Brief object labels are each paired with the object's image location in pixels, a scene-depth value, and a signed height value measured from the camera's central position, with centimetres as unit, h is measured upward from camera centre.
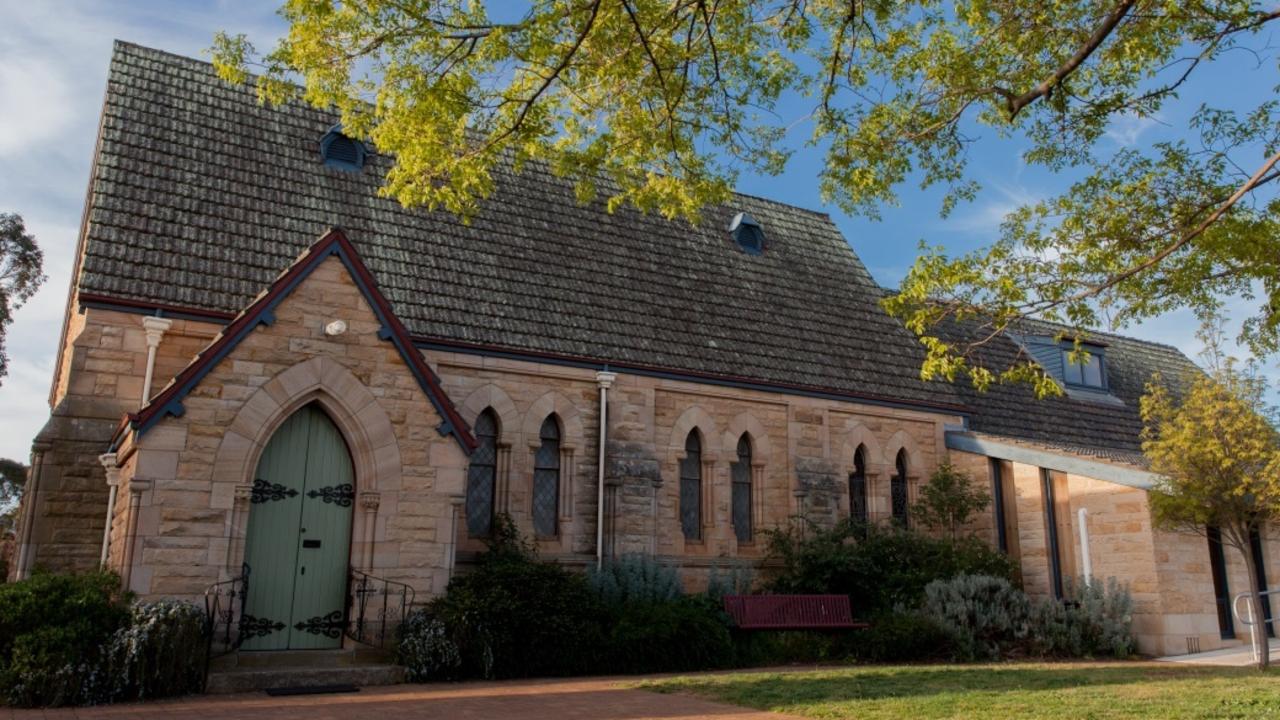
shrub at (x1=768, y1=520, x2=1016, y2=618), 1677 +47
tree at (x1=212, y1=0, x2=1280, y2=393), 987 +517
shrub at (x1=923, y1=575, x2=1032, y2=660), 1551 -32
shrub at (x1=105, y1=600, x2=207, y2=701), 991 -71
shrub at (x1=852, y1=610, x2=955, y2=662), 1495 -75
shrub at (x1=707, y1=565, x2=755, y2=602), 1620 +15
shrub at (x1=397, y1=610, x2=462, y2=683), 1158 -77
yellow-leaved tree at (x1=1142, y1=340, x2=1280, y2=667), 1456 +198
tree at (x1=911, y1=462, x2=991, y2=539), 1886 +170
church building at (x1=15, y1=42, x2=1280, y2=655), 1242 +298
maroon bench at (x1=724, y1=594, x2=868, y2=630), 1508 -34
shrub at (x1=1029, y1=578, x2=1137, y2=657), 1609 -53
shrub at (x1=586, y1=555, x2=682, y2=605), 1520 +11
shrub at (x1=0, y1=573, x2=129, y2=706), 950 -55
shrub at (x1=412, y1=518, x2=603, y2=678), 1192 -42
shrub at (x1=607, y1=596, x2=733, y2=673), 1309 -67
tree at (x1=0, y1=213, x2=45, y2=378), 2994 +967
